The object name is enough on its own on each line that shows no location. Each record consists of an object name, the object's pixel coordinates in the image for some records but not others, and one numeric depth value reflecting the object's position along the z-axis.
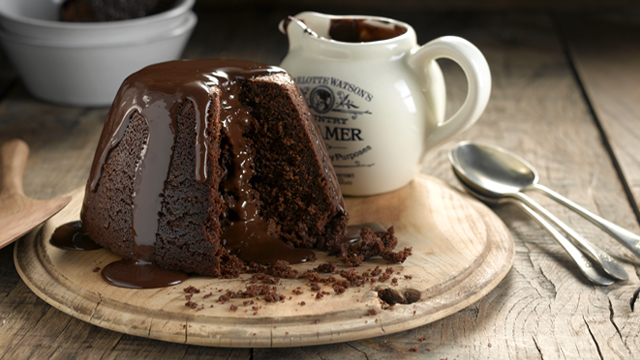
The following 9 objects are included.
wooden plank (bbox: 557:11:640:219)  1.06
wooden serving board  0.83
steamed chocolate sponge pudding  0.87
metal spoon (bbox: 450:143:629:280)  0.96
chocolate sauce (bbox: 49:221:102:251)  0.89
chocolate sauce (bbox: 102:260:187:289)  0.86
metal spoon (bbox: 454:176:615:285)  0.89
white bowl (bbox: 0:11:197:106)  1.08
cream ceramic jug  0.93
